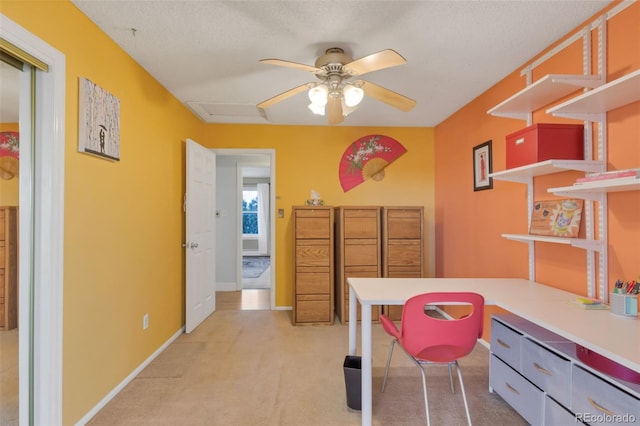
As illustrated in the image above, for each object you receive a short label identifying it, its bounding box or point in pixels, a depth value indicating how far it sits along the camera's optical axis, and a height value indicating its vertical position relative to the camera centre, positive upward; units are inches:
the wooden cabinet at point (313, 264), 137.0 -22.9
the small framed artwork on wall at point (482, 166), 111.7 +17.4
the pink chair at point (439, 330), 61.7 -24.1
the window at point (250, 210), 350.3 +2.7
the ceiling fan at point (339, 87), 73.5 +32.9
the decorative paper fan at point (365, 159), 157.5 +27.1
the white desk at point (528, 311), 45.4 -18.9
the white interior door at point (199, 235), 124.0 -9.6
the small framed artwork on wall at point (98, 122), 69.6 +21.9
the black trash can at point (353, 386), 73.9 -41.8
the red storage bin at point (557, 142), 71.9 +16.6
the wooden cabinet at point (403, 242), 138.8 -13.2
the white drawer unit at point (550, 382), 48.2 -31.2
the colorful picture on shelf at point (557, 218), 73.4 -1.3
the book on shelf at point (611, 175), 51.6 +6.7
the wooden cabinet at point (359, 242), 138.0 -13.2
